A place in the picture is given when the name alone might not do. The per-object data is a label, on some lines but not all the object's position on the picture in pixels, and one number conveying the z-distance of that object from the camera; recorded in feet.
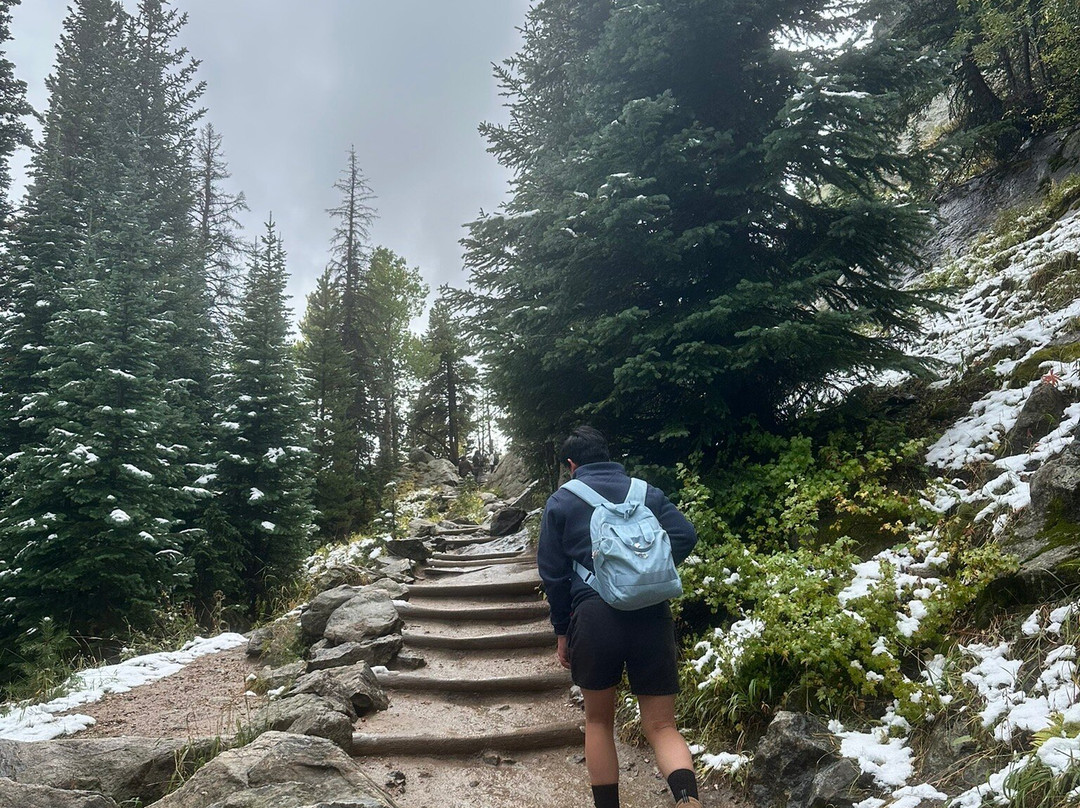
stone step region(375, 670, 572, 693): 18.90
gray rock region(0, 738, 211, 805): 10.98
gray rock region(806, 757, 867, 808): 9.43
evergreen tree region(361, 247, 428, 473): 75.72
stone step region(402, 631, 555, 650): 22.30
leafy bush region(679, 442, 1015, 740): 11.37
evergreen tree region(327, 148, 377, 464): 73.15
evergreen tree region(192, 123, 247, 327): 60.08
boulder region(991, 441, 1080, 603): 10.46
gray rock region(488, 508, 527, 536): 46.11
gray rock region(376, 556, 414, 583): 31.24
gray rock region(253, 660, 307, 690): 18.74
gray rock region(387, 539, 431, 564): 35.06
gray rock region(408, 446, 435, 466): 91.76
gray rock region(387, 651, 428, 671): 20.61
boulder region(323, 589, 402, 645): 21.42
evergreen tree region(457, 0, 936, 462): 17.74
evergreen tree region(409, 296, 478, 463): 93.50
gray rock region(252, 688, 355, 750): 13.92
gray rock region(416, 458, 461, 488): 85.15
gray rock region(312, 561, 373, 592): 29.81
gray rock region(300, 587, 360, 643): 23.08
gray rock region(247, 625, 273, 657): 23.52
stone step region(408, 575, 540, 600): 27.04
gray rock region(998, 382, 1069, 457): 14.46
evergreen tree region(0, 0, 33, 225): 46.42
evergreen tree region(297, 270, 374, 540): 55.62
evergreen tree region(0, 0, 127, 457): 37.68
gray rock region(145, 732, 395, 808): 8.90
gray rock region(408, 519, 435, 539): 45.39
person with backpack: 9.58
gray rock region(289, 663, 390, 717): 16.49
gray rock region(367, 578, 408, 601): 27.84
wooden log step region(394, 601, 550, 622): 24.82
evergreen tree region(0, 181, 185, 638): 27.07
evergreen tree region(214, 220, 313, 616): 38.14
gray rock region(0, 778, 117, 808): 9.23
